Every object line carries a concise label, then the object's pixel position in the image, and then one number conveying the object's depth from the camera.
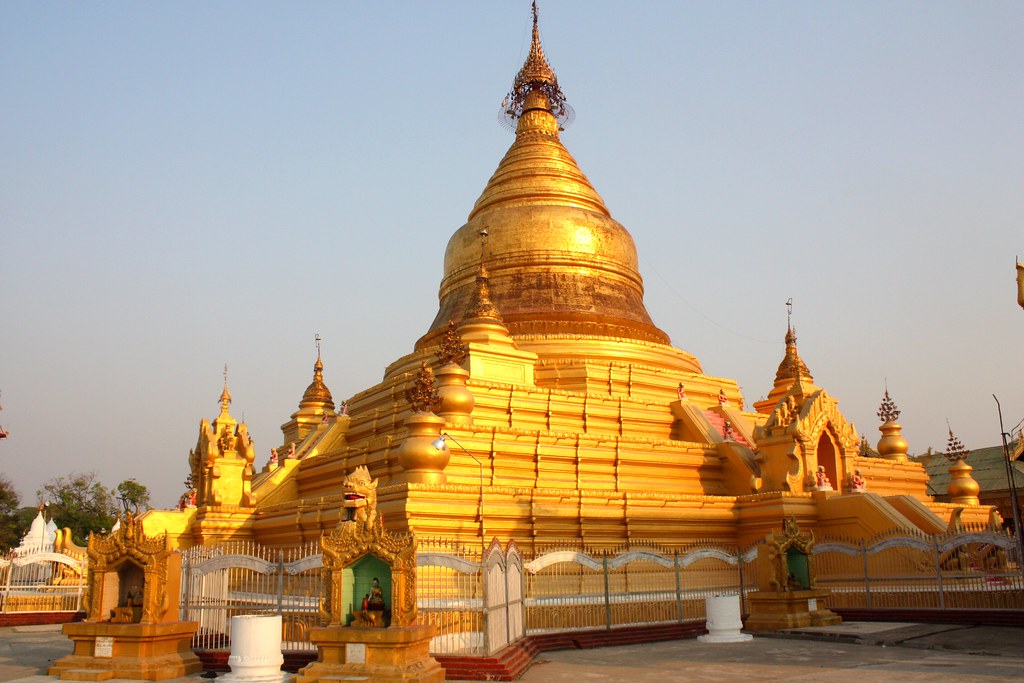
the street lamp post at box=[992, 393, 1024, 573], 14.27
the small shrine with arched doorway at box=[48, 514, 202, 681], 11.83
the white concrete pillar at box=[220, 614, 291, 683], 10.95
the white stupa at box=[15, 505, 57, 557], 27.93
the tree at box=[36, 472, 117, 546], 48.22
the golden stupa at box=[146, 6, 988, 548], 19.97
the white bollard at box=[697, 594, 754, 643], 14.57
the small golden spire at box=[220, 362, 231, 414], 25.69
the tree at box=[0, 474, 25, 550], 42.07
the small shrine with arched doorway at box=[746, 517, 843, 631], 15.89
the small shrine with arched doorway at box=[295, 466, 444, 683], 10.24
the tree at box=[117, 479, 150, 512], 51.56
